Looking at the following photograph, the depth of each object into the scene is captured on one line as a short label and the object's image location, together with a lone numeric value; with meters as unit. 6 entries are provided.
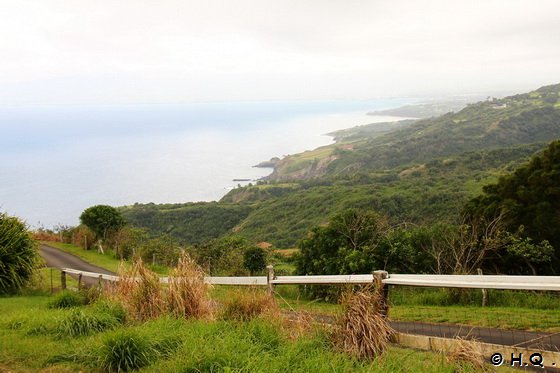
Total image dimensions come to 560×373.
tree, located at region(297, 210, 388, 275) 13.92
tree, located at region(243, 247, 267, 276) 19.66
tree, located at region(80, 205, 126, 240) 23.78
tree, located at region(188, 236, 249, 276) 18.42
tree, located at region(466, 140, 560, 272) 15.61
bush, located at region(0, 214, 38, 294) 10.84
